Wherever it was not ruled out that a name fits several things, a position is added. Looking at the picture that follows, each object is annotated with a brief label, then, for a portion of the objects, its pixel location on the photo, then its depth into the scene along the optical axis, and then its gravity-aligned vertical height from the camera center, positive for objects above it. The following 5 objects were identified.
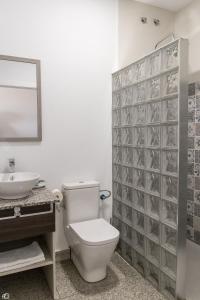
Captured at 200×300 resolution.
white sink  1.61 -0.35
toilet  1.86 -0.79
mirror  2.05 +0.36
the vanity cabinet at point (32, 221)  1.61 -0.59
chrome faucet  2.05 -0.22
